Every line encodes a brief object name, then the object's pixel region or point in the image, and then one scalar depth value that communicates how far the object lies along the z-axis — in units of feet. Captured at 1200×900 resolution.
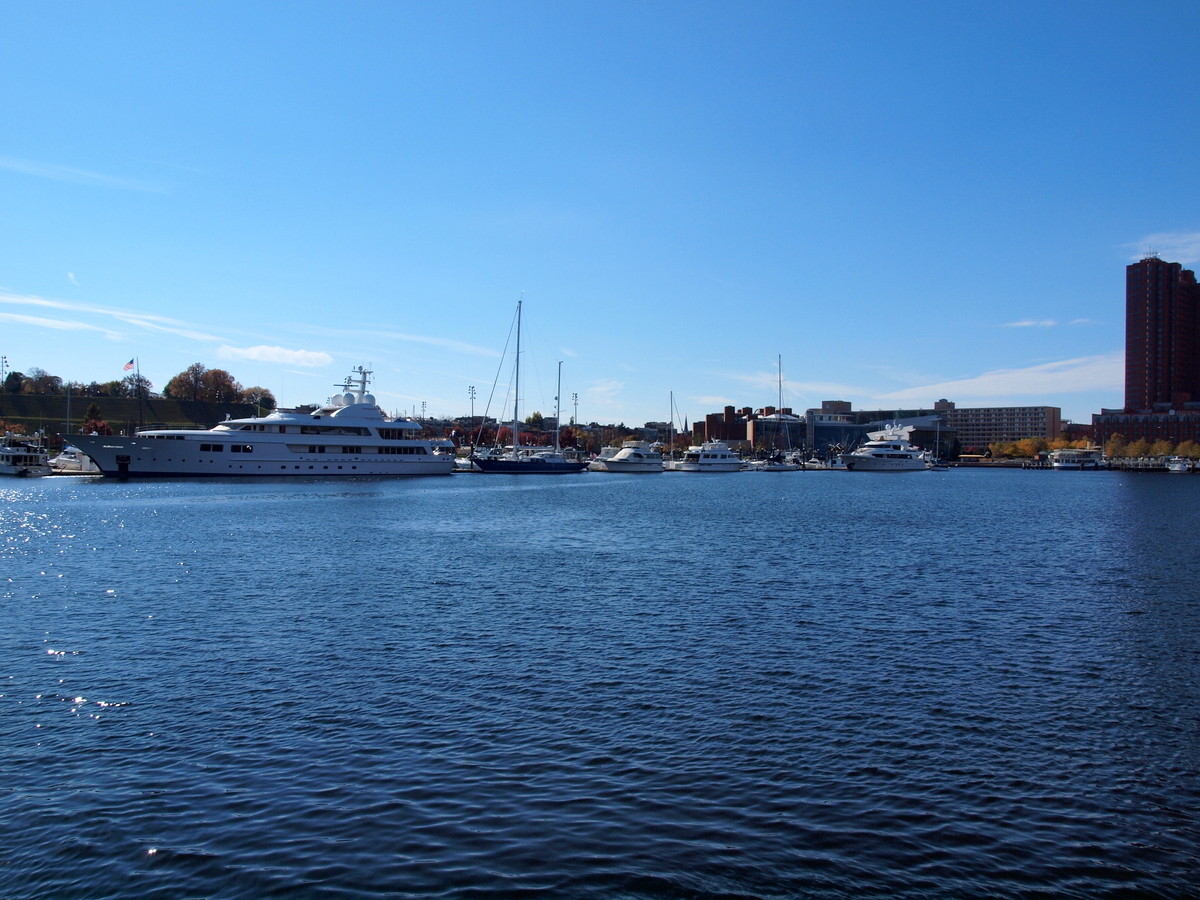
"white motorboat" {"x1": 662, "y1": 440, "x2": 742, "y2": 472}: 575.38
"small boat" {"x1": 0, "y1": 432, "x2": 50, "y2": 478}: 371.35
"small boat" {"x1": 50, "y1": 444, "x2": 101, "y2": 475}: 393.89
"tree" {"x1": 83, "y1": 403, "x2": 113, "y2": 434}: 555.69
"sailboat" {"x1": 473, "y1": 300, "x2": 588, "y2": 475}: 452.76
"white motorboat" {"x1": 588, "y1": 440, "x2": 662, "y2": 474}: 549.95
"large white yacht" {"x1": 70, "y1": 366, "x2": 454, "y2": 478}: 344.08
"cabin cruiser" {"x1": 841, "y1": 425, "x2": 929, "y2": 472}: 622.54
